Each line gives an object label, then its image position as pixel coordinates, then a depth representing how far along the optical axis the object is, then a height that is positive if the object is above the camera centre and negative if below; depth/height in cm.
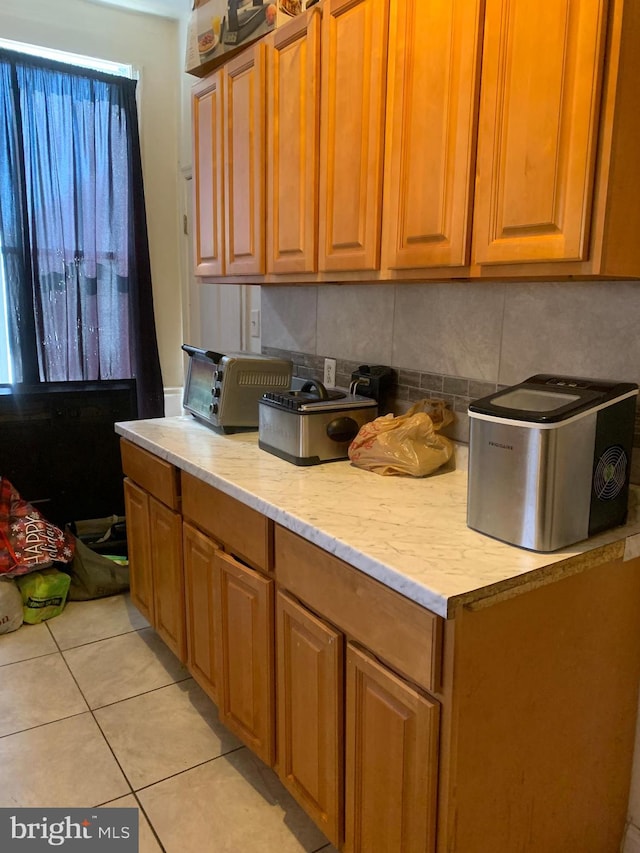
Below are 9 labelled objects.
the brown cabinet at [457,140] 114 +35
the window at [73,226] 308 +38
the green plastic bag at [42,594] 260 -118
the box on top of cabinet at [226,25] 193 +88
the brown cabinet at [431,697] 110 -78
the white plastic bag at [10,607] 249 -118
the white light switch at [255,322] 281 -9
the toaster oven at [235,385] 214 -28
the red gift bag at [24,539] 255 -96
